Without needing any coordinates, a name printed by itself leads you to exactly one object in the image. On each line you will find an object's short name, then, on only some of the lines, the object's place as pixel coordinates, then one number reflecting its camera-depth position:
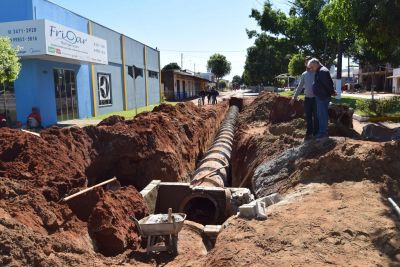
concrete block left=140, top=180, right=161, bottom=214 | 8.00
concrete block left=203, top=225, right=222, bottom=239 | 6.63
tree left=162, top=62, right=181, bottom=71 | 87.65
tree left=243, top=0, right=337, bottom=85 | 27.36
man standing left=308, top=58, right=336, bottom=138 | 8.16
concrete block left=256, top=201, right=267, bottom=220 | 5.50
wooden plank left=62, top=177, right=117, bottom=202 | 5.92
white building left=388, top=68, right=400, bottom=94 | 49.34
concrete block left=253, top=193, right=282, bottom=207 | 6.32
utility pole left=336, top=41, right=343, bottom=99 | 25.77
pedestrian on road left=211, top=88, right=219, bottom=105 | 32.33
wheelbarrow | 5.76
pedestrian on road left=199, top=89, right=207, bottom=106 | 34.22
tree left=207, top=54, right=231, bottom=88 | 88.81
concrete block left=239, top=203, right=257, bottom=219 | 5.65
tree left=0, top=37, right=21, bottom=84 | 13.57
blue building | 18.09
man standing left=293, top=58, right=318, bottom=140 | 8.70
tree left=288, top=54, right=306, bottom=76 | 31.08
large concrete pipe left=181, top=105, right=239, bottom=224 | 8.20
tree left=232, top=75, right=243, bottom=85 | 153.07
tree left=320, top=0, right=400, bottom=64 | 9.98
